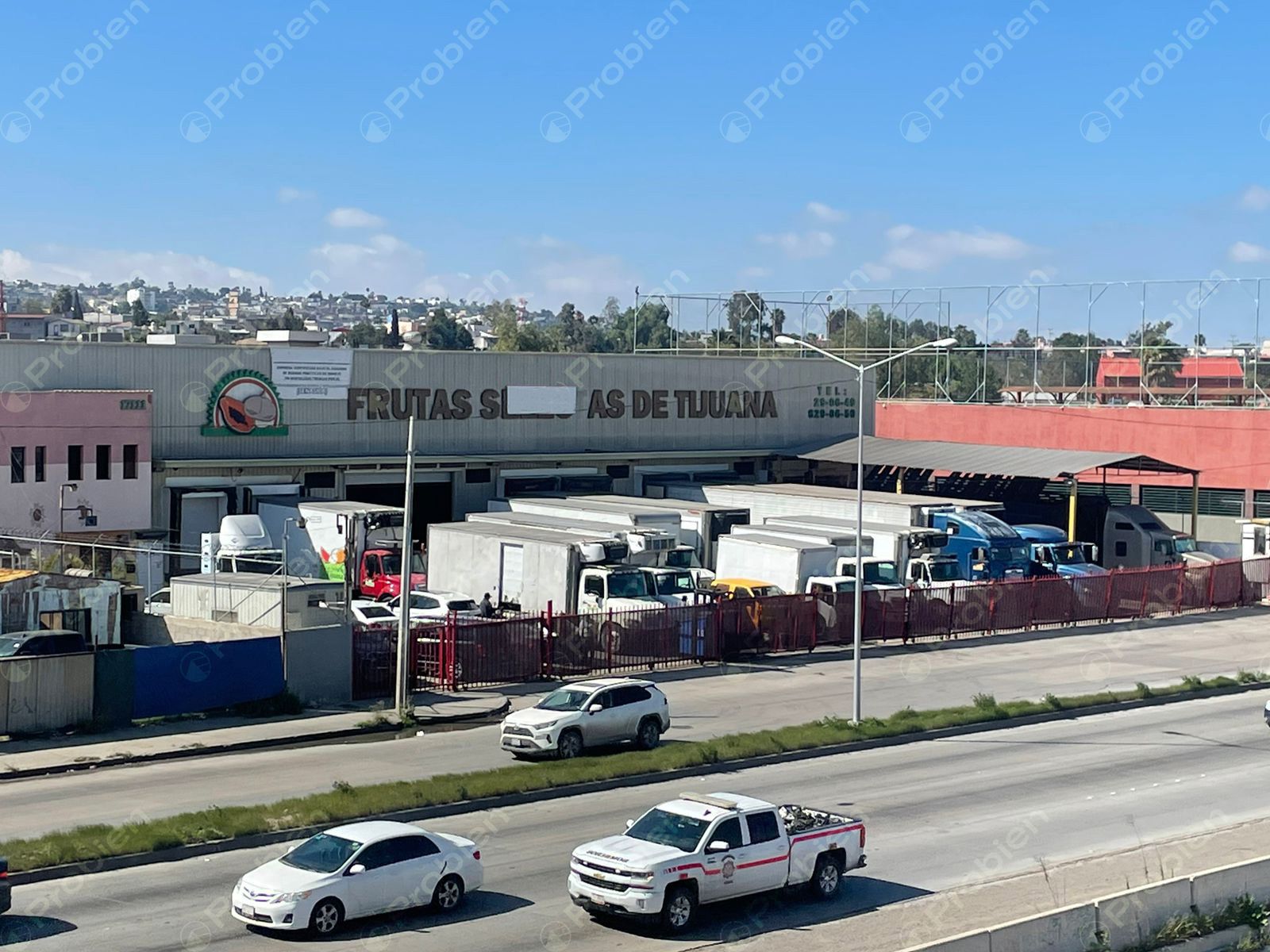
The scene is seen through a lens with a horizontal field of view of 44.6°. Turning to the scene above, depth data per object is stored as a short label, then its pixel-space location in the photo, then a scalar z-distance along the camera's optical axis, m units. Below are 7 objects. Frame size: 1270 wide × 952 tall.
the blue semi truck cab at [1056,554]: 50.53
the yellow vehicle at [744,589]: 42.91
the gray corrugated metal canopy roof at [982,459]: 57.89
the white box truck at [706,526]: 48.38
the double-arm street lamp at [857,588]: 30.52
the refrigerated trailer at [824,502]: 49.59
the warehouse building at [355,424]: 48.16
